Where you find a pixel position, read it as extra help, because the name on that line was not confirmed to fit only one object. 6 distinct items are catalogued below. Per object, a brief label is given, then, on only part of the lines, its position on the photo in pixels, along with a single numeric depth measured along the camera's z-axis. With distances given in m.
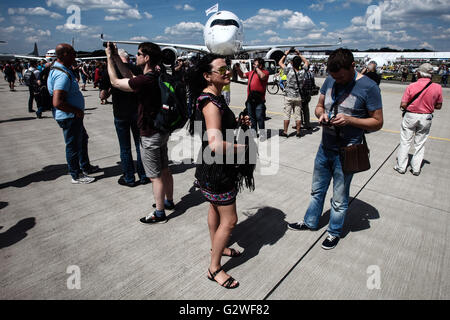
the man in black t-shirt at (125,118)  3.44
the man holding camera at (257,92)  5.68
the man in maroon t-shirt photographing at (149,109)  2.51
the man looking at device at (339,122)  2.20
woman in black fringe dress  1.75
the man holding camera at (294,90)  6.01
